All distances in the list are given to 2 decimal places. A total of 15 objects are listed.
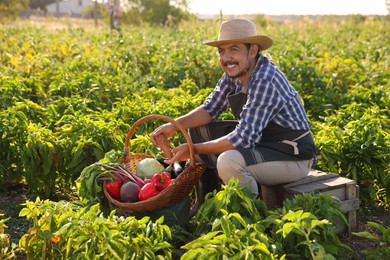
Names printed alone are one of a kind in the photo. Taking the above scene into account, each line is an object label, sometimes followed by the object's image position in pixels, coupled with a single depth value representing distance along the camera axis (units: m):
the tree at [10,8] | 25.72
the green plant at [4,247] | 3.36
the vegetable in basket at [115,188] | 3.81
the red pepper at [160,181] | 3.76
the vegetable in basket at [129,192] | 3.73
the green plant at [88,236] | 2.90
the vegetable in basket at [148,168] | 4.01
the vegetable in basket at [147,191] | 3.72
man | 3.83
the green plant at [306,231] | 2.97
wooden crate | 3.91
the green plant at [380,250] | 3.23
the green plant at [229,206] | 3.31
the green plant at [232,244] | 2.78
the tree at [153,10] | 27.88
